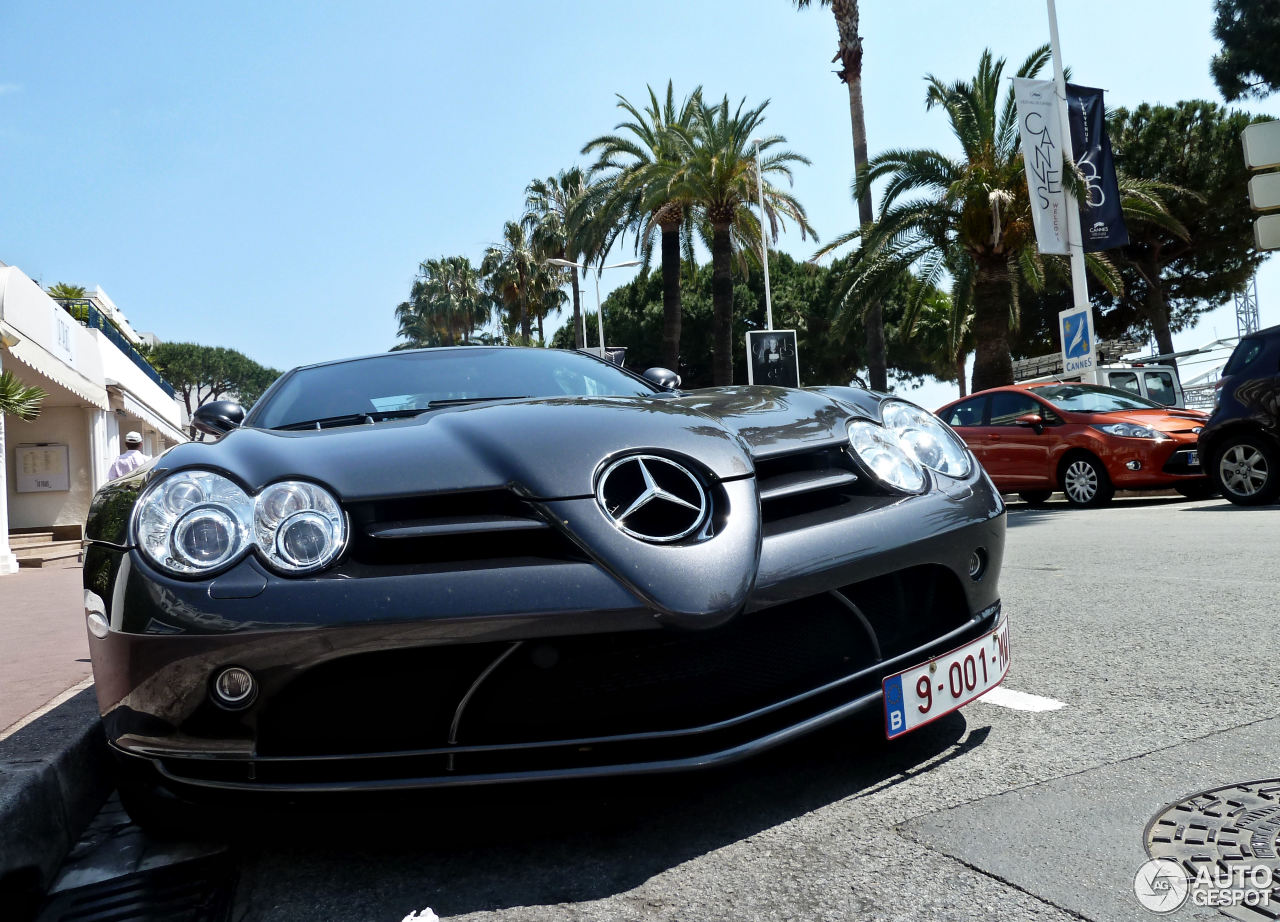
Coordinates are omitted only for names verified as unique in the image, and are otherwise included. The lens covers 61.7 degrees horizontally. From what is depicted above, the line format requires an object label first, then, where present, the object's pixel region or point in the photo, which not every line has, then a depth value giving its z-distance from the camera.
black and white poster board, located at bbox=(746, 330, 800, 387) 19.91
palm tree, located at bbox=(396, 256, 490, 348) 61.69
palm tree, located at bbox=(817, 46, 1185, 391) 16.56
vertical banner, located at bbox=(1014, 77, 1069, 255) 15.14
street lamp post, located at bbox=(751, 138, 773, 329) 24.77
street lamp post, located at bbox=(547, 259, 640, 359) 34.71
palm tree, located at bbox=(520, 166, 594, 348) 46.34
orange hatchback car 10.53
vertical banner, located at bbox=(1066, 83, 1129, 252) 15.70
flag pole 15.58
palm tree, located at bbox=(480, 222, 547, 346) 48.78
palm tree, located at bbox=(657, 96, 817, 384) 23.75
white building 14.47
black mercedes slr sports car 2.03
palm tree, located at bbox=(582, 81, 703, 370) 24.23
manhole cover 1.85
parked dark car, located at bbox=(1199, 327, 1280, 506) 8.92
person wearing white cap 10.51
